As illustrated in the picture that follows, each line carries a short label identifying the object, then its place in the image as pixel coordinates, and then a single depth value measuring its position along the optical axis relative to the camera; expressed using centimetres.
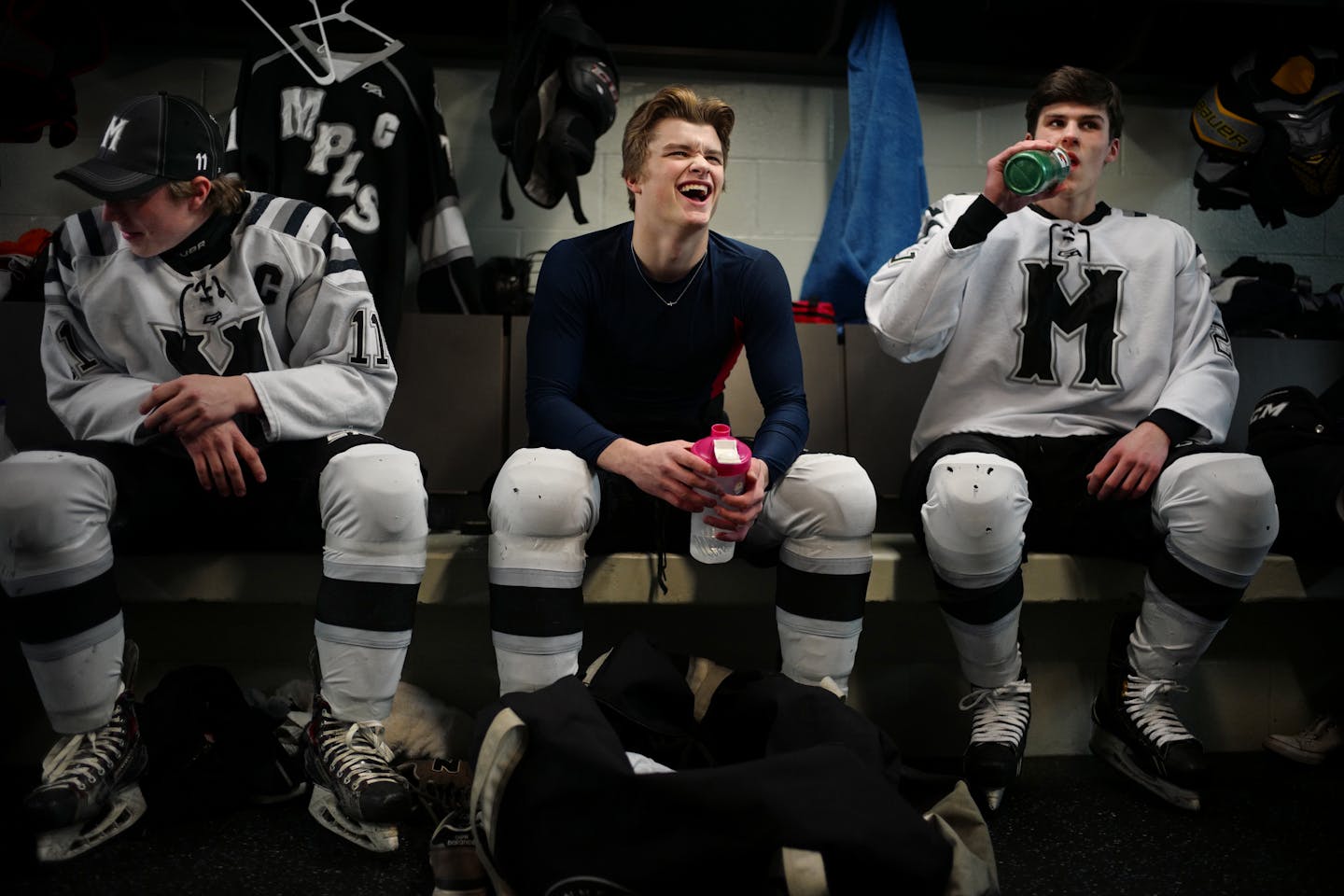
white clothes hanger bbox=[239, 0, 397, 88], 210
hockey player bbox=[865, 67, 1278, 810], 154
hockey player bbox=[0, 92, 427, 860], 130
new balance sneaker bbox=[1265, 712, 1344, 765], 181
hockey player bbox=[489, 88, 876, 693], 138
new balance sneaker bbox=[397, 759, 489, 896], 113
